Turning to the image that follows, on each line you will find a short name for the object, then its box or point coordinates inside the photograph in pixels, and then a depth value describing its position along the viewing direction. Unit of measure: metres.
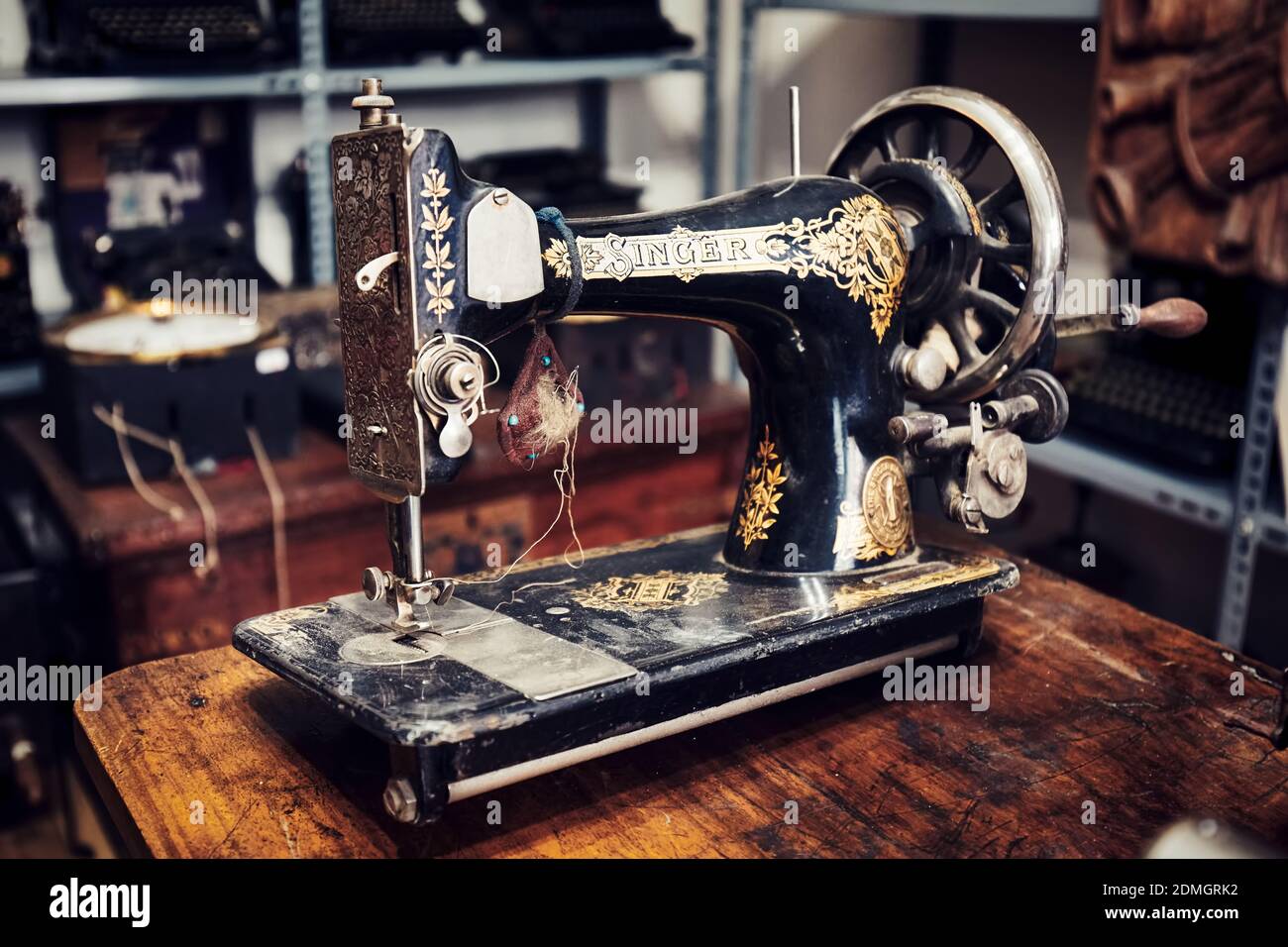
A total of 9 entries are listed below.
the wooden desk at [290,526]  2.23
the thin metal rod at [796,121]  1.53
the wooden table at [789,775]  1.18
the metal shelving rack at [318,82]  2.45
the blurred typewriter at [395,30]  2.73
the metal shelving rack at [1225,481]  2.20
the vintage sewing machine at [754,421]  1.17
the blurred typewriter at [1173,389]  2.34
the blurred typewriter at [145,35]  2.47
